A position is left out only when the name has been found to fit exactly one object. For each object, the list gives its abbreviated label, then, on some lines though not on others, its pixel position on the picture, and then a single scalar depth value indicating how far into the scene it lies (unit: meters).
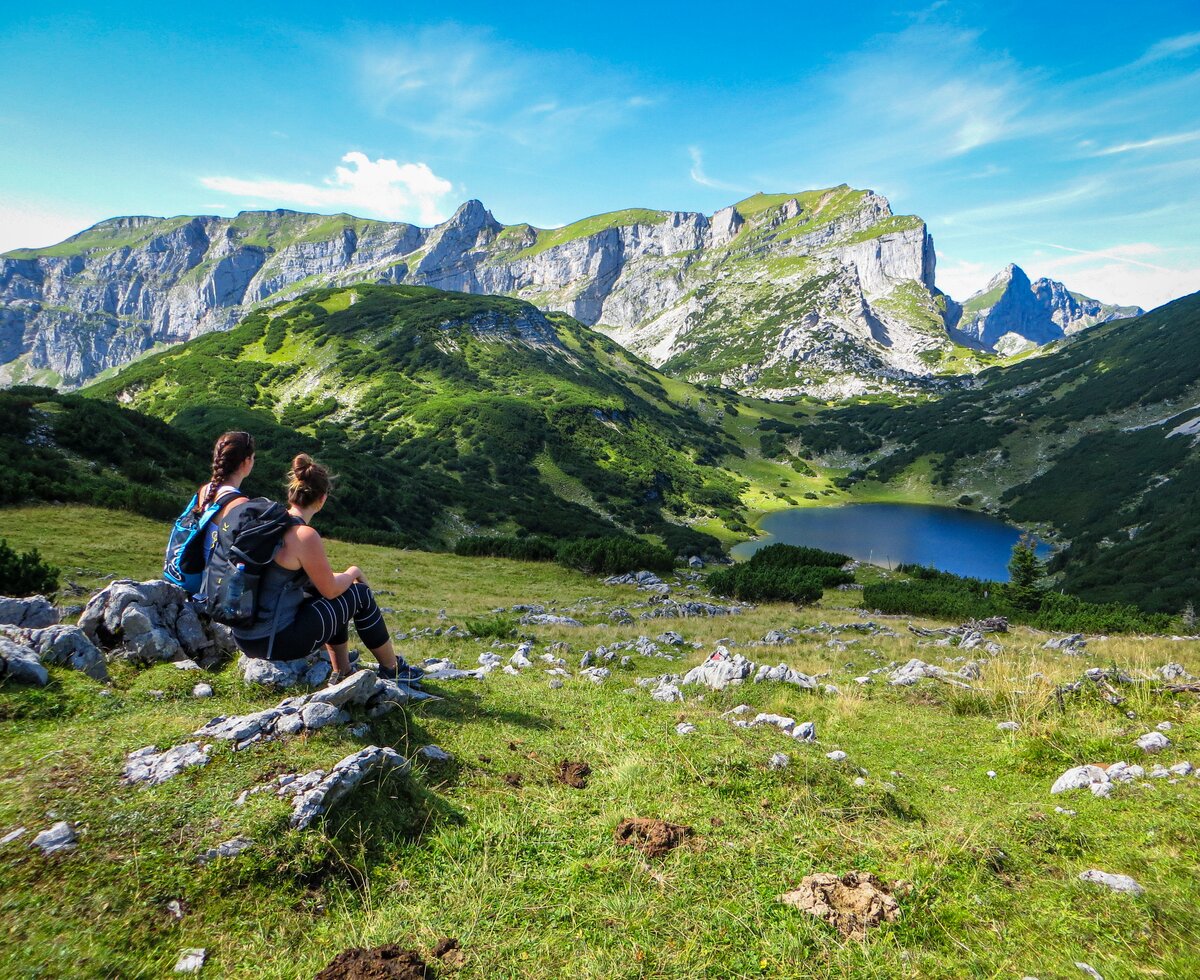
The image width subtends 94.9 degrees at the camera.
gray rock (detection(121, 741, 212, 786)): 4.30
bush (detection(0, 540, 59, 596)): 10.92
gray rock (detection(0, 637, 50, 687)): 5.57
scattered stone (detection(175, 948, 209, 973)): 3.05
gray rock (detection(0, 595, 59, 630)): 7.20
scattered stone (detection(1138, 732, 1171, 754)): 6.71
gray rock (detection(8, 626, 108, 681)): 6.24
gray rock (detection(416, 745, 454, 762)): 5.65
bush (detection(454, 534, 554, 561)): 38.50
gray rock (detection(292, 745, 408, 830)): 4.13
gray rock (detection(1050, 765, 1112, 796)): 5.87
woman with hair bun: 5.87
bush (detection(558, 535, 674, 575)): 34.75
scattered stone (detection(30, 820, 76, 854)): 3.41
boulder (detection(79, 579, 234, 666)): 7.07
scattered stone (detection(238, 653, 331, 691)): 6.81
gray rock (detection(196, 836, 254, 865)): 3.66
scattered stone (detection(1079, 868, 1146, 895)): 4.22
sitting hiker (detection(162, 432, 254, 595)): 6.20
